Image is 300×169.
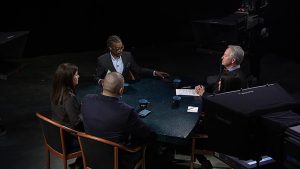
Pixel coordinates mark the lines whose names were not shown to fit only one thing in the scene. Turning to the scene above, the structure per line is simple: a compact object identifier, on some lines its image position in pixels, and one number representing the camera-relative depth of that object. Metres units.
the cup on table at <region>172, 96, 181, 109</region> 4.27
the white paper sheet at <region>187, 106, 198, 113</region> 4.14
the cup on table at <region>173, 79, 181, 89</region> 4.76
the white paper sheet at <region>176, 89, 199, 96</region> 4.57
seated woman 3.98
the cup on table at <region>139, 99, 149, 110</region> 4.19
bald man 3.57
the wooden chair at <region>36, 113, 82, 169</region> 3.83
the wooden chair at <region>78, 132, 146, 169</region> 3.49
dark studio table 3.71
